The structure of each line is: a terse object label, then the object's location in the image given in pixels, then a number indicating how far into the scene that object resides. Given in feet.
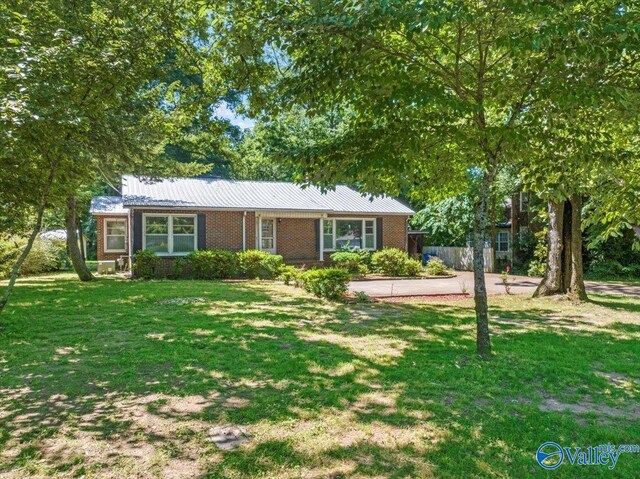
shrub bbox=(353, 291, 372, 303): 35.68
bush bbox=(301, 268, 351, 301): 35.83
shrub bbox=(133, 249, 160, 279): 51.39
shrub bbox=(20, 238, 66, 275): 61.41
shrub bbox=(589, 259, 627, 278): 64.59
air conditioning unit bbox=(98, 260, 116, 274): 60.75
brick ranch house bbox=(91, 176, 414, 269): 55.26
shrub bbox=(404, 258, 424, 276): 61.72
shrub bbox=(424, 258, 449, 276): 63.46
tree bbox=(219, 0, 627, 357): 14.11
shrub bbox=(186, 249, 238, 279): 52.95
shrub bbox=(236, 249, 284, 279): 54.49
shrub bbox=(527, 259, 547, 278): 64.59
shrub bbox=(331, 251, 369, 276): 59.93
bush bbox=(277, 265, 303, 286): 45.56
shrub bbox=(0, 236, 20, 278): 55.57
